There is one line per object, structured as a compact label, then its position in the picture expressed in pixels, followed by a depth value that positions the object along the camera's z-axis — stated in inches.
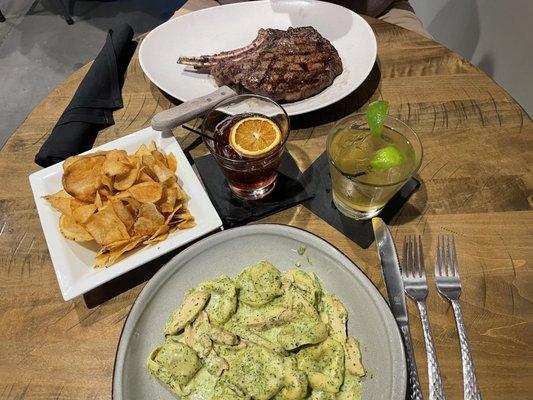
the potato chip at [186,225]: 15.2
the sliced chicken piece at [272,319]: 13.1
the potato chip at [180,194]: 16.0
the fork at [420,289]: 12.2
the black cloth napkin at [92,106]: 18.2
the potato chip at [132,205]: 15.4
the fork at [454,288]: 12.3
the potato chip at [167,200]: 15.4
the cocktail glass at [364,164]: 14.4
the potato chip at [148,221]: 14.8
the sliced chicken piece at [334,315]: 13.0
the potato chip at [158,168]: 16.1
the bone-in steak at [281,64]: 19.9
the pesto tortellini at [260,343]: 12.1
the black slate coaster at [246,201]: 16.4
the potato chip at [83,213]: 15.1
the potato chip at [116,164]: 15.7
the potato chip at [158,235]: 14.8
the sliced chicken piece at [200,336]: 12.9
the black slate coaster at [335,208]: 15.6
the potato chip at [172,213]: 15.2
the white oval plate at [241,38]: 20.6
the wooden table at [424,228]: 13.1
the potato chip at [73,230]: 14.8
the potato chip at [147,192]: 15.4
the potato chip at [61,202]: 15.5
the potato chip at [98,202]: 15.6
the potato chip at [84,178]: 15.6
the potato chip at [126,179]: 16.0
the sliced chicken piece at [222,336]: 12.9
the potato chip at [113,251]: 14.5
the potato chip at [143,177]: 16.1
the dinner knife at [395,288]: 12.2
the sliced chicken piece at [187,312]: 13.3
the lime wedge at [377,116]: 15.3
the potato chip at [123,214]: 14.9
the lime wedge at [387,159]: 14.2
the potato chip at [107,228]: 14.5
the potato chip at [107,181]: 15.8
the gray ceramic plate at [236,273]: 11.9
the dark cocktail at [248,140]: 16.0
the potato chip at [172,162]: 17.1
